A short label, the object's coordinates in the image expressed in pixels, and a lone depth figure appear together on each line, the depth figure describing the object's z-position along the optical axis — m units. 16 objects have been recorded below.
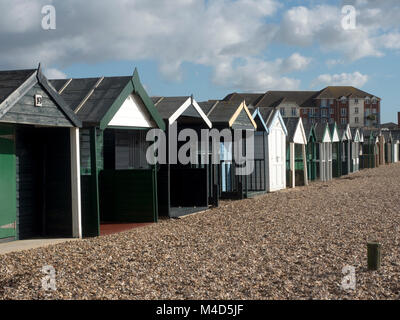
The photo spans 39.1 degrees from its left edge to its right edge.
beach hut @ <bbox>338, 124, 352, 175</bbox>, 34.19
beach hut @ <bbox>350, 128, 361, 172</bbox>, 37.44
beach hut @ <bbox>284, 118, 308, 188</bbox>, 23.20
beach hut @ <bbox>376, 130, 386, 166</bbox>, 48.22
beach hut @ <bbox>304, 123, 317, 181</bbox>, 26.80
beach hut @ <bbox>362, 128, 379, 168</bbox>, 42.84
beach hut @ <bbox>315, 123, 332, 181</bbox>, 28.03
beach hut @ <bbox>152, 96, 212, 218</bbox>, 13.08
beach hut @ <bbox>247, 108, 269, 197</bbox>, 20.09
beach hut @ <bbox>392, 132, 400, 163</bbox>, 57.81
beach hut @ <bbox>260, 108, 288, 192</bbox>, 20.50
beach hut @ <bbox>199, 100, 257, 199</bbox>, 15.76
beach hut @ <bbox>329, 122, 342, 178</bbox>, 31.25
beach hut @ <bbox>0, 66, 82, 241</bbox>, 9.52
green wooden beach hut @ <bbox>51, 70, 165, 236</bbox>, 10.29
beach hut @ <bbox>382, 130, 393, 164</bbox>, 53.12
